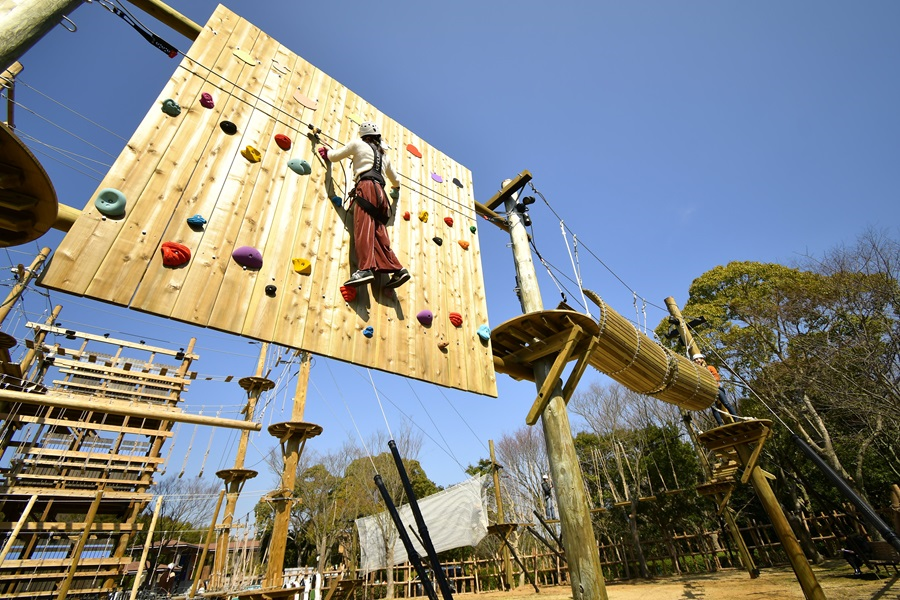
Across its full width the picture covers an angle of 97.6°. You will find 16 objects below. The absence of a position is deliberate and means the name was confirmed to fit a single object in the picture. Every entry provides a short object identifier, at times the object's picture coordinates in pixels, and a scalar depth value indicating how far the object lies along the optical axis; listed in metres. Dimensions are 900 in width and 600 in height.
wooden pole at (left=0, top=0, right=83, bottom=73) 1.53
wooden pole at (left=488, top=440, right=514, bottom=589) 12.55
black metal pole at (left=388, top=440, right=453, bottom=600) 2.32
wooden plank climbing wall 2.27
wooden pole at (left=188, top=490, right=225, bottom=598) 9.43
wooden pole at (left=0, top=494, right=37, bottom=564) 8.78
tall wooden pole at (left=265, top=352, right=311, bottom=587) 5.96
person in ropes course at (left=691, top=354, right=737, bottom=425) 6.75
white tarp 15.66
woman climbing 3.22
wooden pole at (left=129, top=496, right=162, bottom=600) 9.75
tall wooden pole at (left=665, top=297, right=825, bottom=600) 5.39
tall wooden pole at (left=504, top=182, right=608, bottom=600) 2.97
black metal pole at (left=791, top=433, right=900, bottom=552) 4.18
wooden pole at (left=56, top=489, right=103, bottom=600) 7.85
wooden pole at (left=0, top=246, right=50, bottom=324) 7.79
